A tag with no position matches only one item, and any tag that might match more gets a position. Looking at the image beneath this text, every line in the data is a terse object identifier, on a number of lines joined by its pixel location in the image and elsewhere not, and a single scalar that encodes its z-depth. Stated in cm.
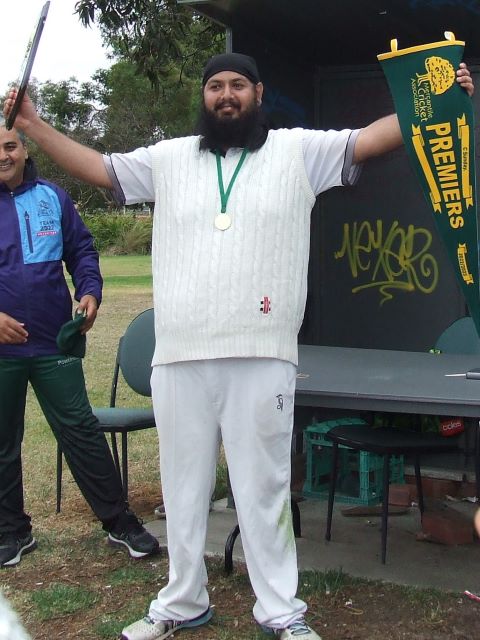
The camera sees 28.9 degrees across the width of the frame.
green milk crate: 470
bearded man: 305
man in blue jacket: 397
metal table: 336
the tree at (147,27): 691
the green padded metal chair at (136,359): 484
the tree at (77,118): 4034
